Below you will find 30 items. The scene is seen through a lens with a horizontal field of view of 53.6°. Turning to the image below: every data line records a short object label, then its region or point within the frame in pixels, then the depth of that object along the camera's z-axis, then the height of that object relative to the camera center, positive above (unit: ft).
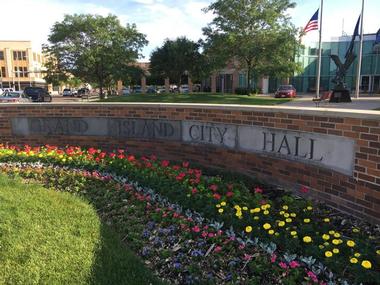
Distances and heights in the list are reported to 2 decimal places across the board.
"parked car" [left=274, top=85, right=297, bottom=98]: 123.44 -2.62
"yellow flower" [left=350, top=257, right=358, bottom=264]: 9.01 -4.19
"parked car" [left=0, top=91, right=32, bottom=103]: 103.58 -3.07
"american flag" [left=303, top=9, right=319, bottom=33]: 90.43 +14.25
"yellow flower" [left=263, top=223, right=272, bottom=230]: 11.06 -4.11
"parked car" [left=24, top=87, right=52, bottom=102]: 121.81 -2.48
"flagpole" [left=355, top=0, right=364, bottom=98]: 111.65 +6.33
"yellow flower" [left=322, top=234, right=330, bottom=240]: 10.17 -4.09
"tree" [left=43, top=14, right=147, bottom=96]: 98.12 +10.81
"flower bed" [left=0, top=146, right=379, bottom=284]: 9.48 -4.43
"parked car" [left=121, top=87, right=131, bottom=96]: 200.59 -2.76
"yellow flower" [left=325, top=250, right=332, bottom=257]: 9.37 -4.18
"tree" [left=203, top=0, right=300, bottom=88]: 90.17 +11.80
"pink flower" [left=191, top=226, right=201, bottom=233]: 11.61 -4.41
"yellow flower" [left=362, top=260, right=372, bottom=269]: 8.77 -4.17
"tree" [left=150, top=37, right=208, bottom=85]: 122.46 +8.91
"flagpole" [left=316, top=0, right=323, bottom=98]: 103.39 +13.03
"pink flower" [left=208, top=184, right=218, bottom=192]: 14.44 -3.90
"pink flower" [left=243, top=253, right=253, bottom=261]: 10.07 -4.57
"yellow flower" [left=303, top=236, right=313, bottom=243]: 10.03 -4.09
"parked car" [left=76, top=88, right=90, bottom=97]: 207.97 -3.24
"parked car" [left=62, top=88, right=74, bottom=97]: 228.88 -4.16
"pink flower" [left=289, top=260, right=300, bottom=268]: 9.37 -4.44
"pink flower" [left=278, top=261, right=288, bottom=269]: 9.39 -4.47
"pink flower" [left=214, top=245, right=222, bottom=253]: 10.67 -4.61
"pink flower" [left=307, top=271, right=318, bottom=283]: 8.80 -4.48
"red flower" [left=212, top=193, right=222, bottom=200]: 13.48 -3.95
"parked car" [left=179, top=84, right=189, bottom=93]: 194.64 -1.34
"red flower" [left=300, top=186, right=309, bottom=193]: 14.08 -4.00
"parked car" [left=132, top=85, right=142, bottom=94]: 223.28 -1.90
